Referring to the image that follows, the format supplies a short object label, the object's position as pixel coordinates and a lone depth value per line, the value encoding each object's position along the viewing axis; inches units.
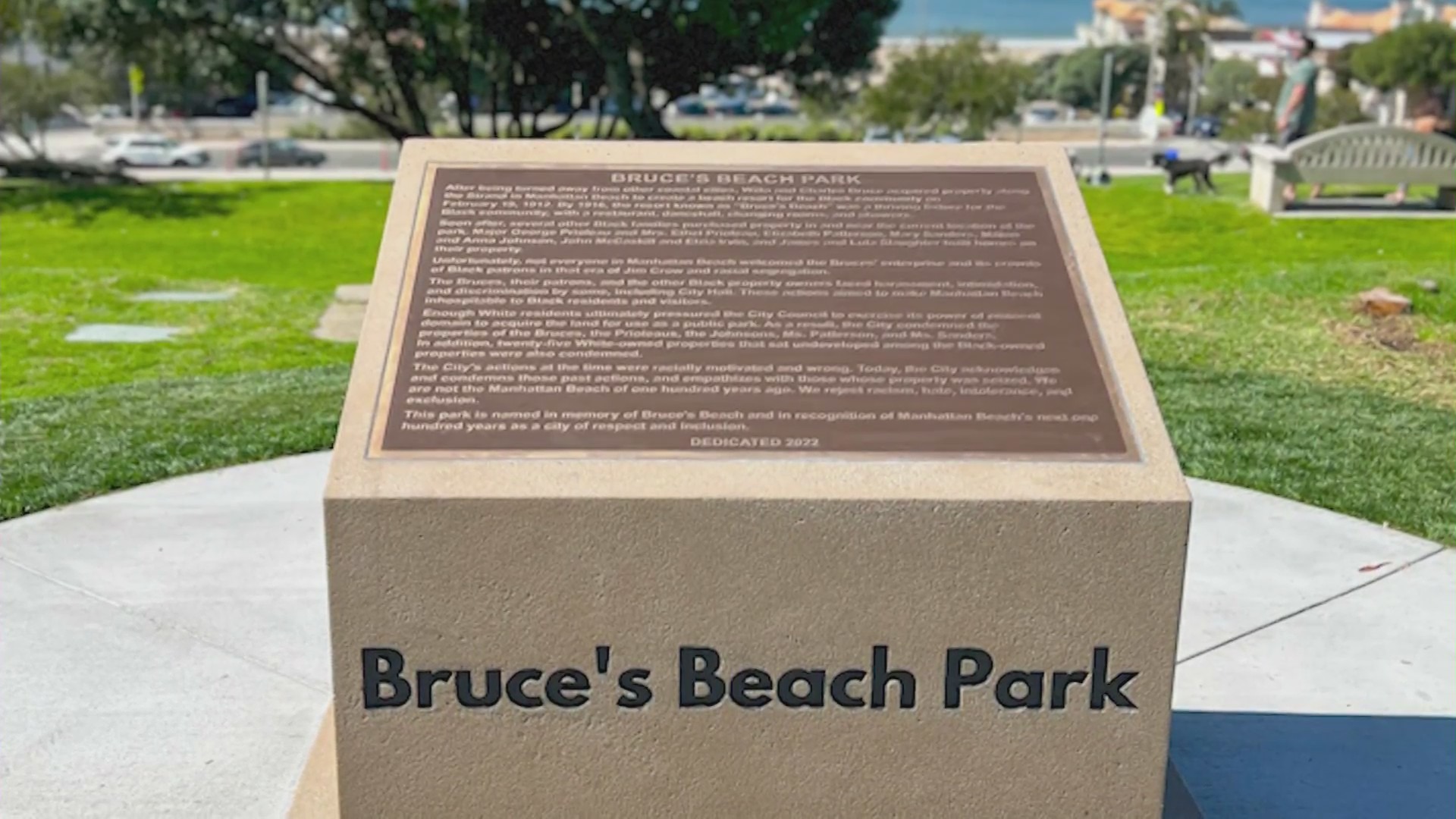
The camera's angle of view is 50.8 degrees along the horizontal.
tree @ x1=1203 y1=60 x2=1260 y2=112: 3270.2
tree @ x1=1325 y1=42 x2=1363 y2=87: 2979.8
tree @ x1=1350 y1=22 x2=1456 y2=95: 2726.4
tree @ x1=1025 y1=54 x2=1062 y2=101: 3558.1
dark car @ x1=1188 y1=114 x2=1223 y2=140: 2824.8
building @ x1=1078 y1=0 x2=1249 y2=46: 3346.5
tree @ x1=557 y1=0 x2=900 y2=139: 812.6
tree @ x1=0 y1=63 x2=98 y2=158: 1684.3
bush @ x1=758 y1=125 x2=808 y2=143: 1760.6
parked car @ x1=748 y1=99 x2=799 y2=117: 3147.1
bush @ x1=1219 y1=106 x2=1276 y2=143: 2351.1
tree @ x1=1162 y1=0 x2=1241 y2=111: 3314.5
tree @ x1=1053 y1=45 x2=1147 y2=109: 3405.5
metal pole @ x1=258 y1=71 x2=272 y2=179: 1205.1
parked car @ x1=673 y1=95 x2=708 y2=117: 3004.4
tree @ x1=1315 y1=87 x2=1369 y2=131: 2368.4
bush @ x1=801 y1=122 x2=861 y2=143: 1774.1
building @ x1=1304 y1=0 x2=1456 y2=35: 4028.1
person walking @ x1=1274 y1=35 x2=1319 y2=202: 759.9
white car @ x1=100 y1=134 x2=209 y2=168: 1905.8
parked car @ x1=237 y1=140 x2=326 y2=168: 1854.1
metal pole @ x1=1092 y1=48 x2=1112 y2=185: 1141.7
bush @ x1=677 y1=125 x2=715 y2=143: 1616.6
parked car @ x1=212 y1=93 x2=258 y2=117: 2974.9
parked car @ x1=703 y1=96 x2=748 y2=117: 3166.8
